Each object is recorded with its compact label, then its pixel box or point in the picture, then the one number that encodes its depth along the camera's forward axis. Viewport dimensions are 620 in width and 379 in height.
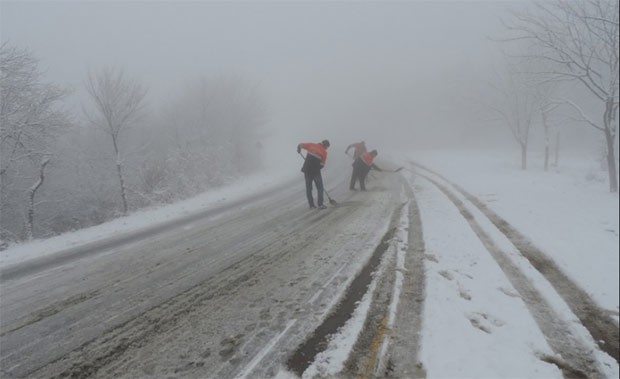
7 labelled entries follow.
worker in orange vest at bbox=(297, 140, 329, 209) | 9.42
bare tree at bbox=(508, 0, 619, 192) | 11.13
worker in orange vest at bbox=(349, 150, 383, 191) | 12.41
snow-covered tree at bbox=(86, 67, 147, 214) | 13.70
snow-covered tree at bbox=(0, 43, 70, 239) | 10.31
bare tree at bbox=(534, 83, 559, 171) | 18.81
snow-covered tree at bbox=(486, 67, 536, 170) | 20.33
